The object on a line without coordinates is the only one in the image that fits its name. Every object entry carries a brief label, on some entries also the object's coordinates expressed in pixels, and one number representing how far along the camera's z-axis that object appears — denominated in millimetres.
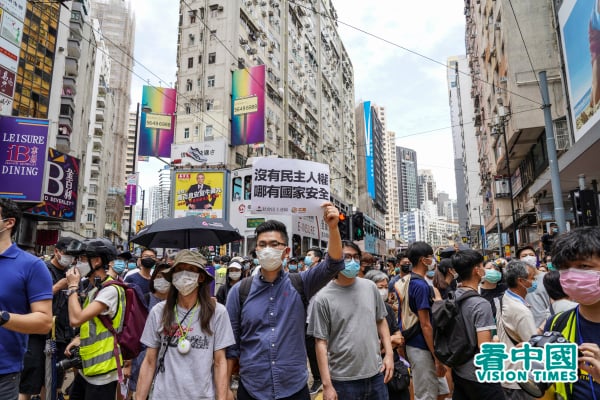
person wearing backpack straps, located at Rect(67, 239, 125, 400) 3535
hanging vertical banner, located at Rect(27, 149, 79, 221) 21375
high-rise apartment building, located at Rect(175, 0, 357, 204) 33156
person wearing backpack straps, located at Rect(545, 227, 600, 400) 1854
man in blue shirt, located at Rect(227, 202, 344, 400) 2781
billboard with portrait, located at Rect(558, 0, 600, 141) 13453
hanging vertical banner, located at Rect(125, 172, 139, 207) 28125
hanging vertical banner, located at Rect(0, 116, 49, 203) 18922
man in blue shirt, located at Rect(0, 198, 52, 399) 2510
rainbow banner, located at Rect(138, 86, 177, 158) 28828
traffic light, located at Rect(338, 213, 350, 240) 10422
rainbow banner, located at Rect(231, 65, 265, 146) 29797
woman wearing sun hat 2734
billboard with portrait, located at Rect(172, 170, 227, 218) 29559
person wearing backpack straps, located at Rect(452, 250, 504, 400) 3391
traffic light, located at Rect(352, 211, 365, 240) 11840
